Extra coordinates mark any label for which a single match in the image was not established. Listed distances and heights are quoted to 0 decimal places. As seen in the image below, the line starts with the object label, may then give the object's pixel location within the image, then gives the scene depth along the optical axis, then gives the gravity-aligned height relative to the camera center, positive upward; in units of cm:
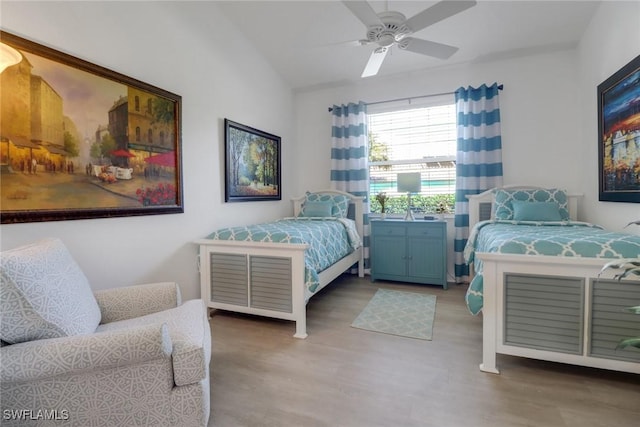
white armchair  107 -58
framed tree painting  320 +53
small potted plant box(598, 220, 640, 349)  125 -29
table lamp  365 +29
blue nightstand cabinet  352 -55
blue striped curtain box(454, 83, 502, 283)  353 +66
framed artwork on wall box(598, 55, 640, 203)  225 +57
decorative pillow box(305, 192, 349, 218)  385 +9
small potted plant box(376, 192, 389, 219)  405 +7
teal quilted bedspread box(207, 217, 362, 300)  240 -26
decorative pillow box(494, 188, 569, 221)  309 +7
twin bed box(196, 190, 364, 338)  235 -51
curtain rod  377 +144
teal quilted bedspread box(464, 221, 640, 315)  162 -23
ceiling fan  196 +131
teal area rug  242 -100
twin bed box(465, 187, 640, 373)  161 -55
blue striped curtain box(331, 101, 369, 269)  411 +77
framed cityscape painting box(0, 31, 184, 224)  160 +46
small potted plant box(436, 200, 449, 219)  391 -3
